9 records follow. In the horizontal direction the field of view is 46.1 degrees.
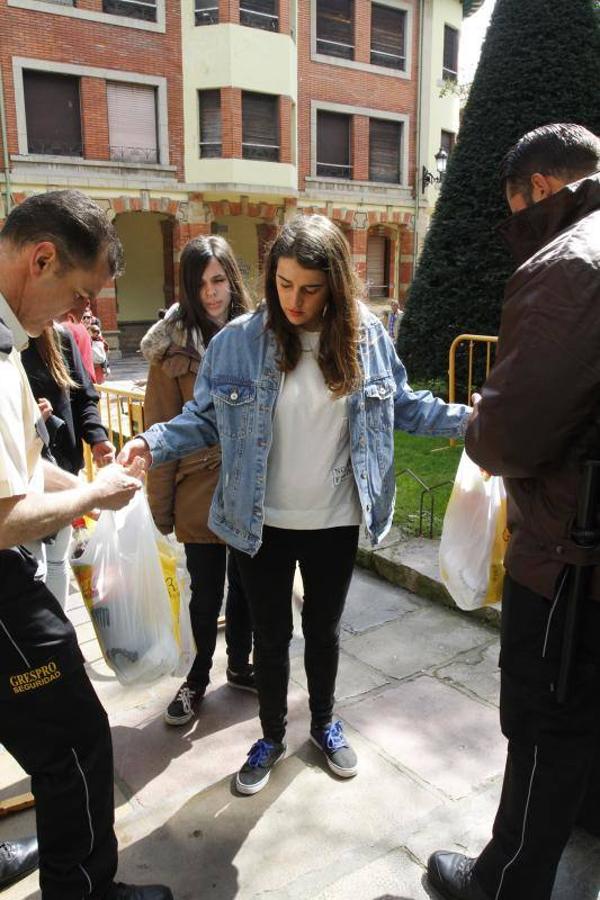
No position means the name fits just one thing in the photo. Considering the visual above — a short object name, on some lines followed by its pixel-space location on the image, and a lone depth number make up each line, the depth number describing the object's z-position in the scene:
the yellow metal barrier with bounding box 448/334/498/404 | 6.31
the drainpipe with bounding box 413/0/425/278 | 21.93
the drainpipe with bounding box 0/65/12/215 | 16.45
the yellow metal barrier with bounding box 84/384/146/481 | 5.09
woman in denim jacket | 2.29
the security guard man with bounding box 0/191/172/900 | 1.68
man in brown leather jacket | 1.47
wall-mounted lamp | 22.28
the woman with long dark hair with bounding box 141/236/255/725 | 2.92
